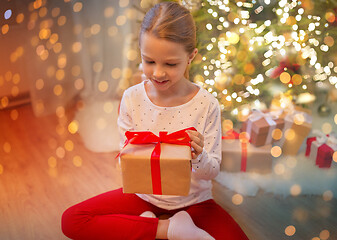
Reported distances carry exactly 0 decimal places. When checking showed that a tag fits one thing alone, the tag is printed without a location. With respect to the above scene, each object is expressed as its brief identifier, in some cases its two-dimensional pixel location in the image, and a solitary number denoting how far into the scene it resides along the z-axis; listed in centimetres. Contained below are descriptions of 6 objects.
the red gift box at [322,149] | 170
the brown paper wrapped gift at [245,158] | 174
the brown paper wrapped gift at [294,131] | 177
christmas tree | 159
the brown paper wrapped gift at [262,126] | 173
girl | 106
